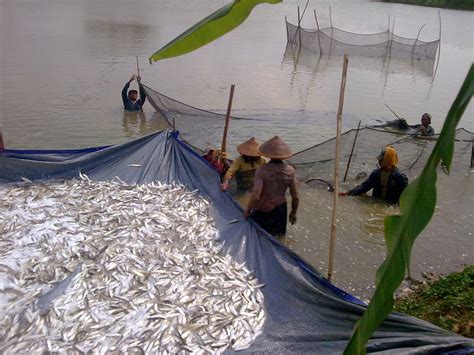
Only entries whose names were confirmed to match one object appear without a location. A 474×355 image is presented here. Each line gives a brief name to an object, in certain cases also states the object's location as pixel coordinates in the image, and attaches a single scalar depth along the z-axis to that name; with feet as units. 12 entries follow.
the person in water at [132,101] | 39.65
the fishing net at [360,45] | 75.56
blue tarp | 11.38
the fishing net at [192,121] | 32.27
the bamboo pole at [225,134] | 23.50
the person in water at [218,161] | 22.90
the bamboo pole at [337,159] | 14.82
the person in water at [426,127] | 32.98
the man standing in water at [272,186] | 17.97
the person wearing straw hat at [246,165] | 20.94
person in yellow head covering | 23.07
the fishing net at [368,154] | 26.76
